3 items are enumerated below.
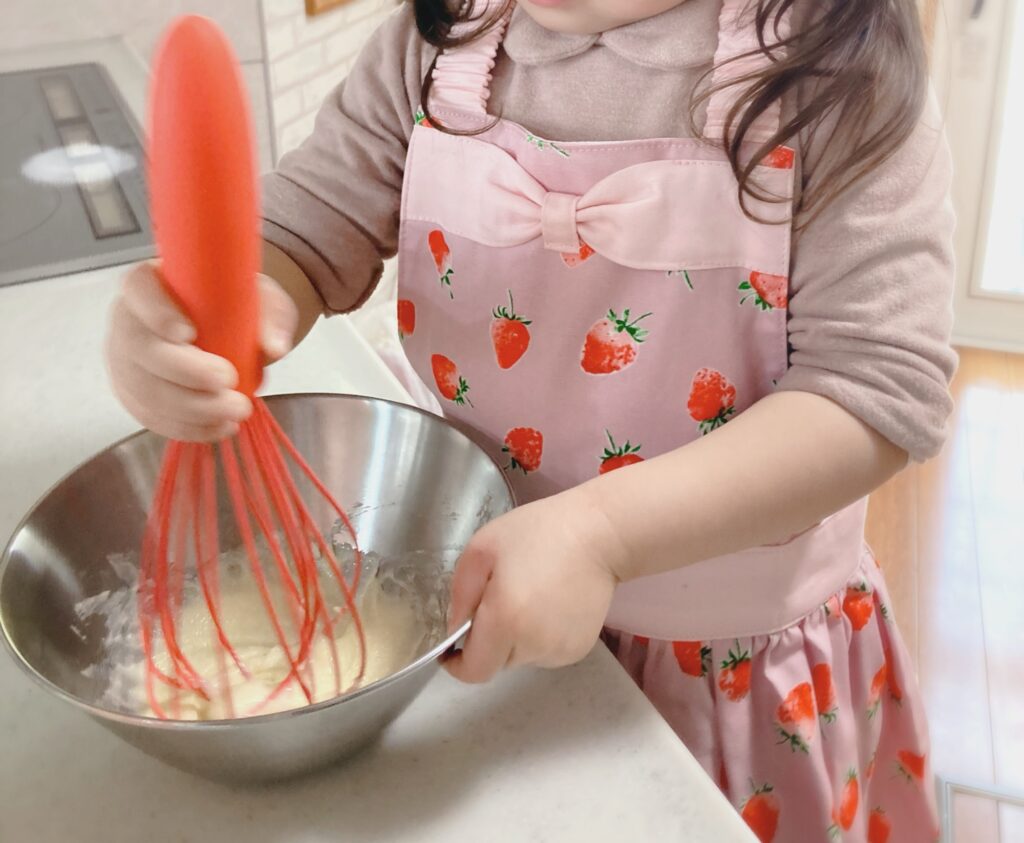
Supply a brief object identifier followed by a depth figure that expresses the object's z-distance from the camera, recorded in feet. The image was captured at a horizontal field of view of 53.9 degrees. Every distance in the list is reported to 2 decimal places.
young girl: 1.63
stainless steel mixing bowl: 1.31
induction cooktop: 2.95
